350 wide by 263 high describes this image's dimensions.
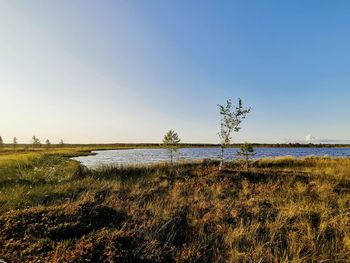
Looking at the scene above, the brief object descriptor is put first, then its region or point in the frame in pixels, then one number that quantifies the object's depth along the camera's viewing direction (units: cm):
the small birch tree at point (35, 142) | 9750
